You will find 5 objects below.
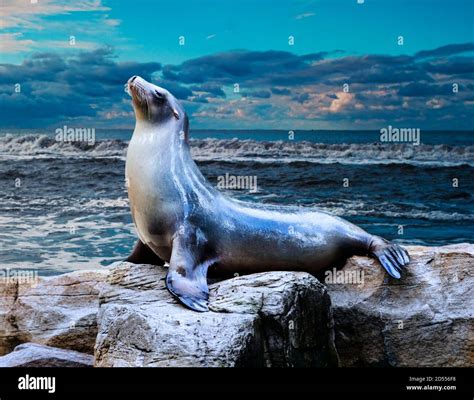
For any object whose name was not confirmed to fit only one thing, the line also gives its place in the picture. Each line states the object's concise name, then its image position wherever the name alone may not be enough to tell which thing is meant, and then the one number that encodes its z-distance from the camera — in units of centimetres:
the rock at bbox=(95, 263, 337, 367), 409
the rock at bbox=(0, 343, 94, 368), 505
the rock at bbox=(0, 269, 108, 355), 600
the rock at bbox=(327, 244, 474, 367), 546
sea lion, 521
